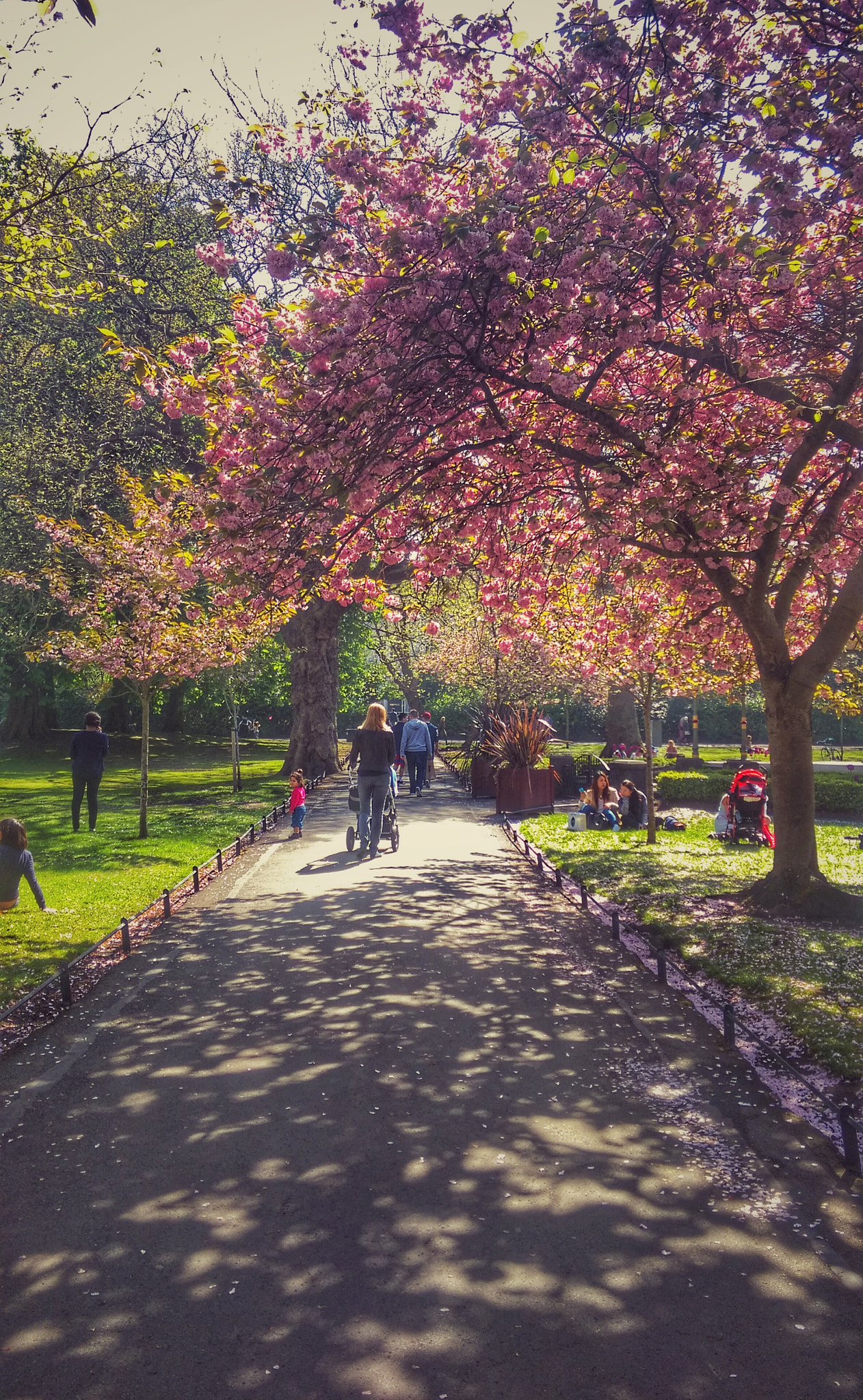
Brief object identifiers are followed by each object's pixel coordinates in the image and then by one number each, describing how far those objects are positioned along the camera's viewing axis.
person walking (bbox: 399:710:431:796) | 26.89
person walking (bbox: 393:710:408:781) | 30.10
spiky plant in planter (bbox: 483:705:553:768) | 23.50
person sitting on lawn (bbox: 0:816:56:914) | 10.38
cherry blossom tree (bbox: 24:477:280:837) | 16.91
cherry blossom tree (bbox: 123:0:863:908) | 7.88
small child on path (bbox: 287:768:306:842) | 17.98
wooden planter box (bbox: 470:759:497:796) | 26.36
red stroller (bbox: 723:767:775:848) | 19.52
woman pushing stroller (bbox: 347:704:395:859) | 14.62
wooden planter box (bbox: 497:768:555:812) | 23.36
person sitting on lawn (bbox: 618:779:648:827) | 21.70
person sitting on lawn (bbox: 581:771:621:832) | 20.36
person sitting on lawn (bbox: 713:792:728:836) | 19.91
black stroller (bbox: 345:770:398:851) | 16.31
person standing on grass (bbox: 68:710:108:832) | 18.55
